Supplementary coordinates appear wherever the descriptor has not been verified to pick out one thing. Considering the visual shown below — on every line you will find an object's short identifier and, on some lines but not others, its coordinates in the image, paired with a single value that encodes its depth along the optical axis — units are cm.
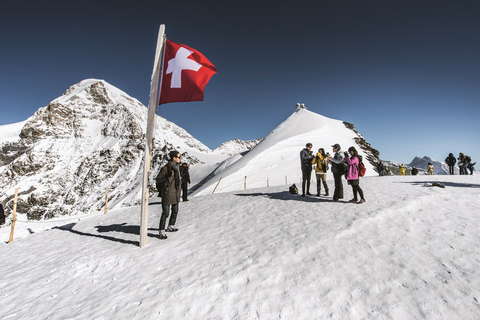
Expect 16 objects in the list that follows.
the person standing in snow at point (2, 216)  764
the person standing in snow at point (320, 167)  972
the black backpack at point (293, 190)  1081
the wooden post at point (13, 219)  869
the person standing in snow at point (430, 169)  2461
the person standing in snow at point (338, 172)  835
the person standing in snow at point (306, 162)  949
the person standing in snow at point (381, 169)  2700
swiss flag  571
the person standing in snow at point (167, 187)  584
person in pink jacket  792
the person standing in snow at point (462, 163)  1992
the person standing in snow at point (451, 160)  2088
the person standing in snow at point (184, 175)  1060
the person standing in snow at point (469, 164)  1986
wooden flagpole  543
